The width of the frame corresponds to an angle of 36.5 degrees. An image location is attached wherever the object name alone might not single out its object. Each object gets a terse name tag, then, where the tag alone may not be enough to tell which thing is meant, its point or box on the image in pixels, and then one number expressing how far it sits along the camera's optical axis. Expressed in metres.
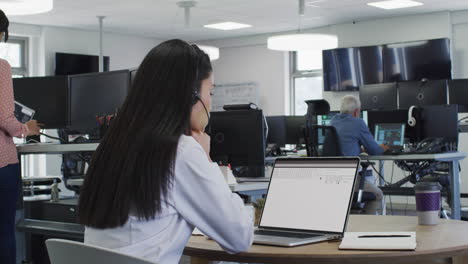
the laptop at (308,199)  1.93
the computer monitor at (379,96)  7.00
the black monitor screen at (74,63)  10.40
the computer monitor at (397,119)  6.14
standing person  3.46
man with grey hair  5.81
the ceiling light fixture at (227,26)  10.52
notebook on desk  1.68
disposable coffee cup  2.07
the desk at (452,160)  5.68
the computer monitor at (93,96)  4.11
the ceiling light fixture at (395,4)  8.77
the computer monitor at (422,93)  6.86
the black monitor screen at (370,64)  9.99
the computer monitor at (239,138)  3.74
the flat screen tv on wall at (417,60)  9.34
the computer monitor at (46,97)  4.62
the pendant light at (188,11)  8.47
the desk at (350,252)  1.63
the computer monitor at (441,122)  5.95
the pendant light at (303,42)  7.58
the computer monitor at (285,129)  7.82
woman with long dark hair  1.53
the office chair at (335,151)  5.17
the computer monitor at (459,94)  6.45
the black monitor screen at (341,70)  10.27
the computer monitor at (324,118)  7.06
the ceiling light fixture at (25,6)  5.32
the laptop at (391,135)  6.11
